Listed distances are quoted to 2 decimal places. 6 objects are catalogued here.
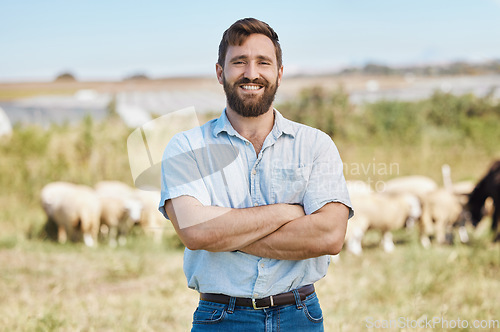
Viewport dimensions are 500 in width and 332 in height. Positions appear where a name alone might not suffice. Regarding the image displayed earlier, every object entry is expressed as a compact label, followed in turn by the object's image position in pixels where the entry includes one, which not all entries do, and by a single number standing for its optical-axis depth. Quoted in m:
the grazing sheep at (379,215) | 9.83
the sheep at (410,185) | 12.57
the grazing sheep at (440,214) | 10.87
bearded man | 2.42
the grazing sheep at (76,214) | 10.97
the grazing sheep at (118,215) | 11.04
